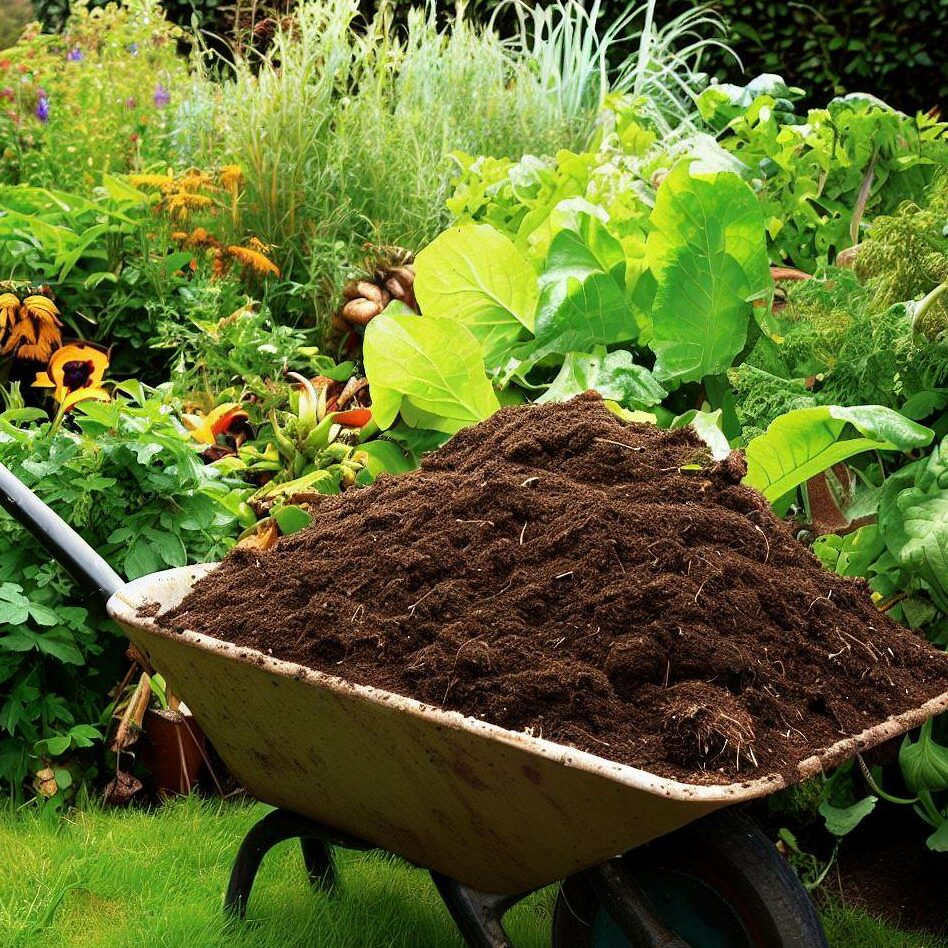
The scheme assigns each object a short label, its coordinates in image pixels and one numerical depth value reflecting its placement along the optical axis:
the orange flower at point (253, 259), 3.54
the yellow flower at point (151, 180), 3.59
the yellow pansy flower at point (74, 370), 3.05
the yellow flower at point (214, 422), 3.03
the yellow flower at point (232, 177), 3.74
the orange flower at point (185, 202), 3.55
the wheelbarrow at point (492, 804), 1.27
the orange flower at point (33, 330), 3.13
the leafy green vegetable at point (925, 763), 1.88
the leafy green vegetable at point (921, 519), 1.80
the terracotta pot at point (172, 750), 2.54
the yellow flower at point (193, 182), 3.66
